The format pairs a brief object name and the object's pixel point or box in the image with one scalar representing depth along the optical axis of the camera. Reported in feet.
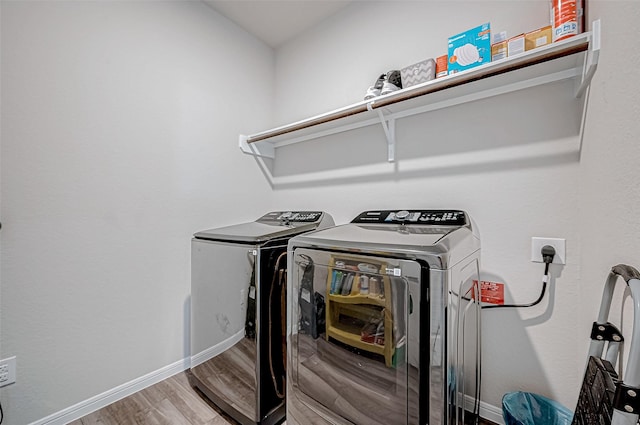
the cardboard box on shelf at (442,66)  4.99
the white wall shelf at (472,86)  3.63
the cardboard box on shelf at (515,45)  4.14
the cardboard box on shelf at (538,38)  4.02
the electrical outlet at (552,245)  4.29
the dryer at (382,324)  3.09
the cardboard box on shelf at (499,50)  4.37
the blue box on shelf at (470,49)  4.49
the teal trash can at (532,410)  4.05
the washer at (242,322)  4.75
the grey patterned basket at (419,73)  5.09
